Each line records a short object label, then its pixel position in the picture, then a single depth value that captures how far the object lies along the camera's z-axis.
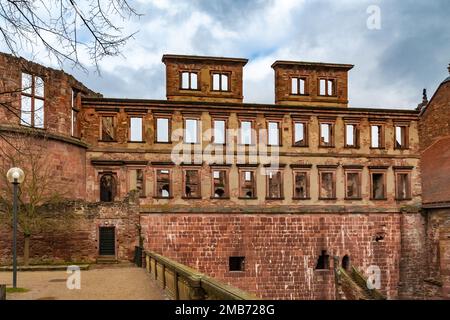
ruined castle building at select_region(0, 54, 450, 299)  32.00
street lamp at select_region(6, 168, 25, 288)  15.21
